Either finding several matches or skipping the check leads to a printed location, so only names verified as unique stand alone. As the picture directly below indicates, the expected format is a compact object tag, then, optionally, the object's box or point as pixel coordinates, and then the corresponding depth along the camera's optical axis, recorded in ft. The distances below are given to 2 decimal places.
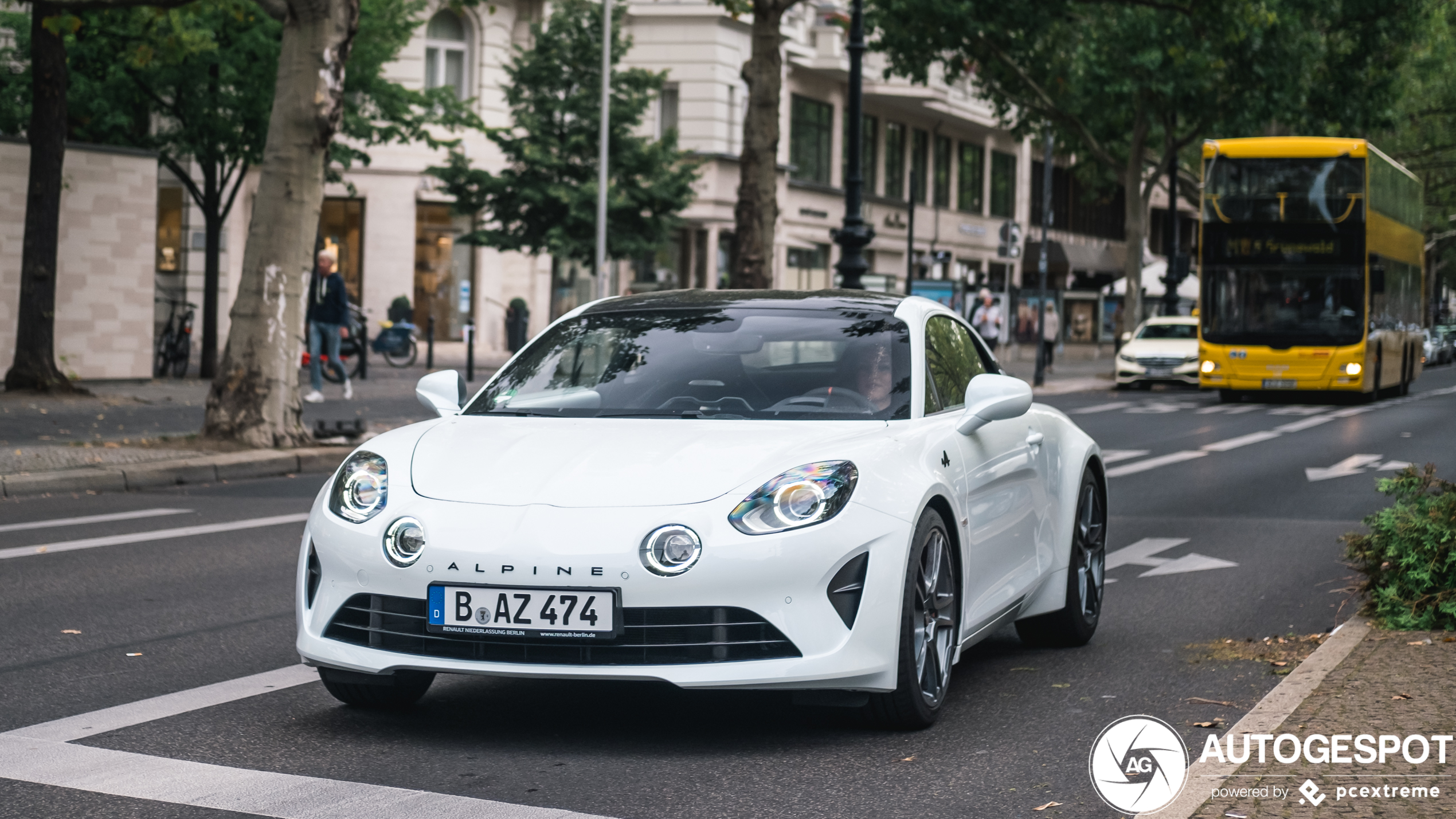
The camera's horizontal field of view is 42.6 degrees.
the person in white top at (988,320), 114.11
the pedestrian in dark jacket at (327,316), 73.97
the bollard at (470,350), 87.63
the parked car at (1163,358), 111.34
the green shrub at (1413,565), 22.77
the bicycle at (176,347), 89.76
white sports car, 16.48
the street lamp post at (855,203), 84.07
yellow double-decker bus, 93.76
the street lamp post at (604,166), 93.56
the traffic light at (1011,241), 124.88
